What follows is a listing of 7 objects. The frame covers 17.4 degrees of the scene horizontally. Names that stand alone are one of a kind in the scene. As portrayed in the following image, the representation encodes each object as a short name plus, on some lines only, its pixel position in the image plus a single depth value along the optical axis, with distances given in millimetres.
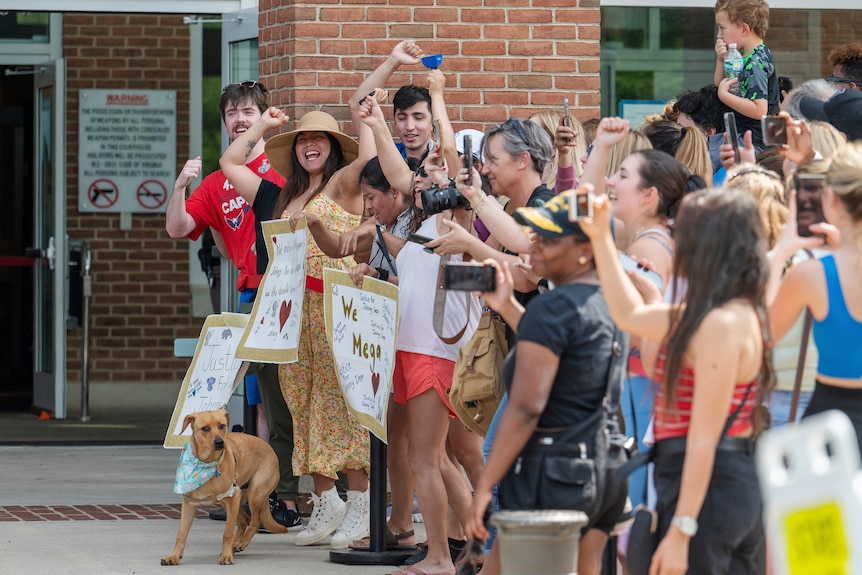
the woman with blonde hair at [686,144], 11008
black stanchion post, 12267
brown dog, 12367
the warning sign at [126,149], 24317
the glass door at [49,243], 22880
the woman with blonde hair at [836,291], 7458
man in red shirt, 14329
